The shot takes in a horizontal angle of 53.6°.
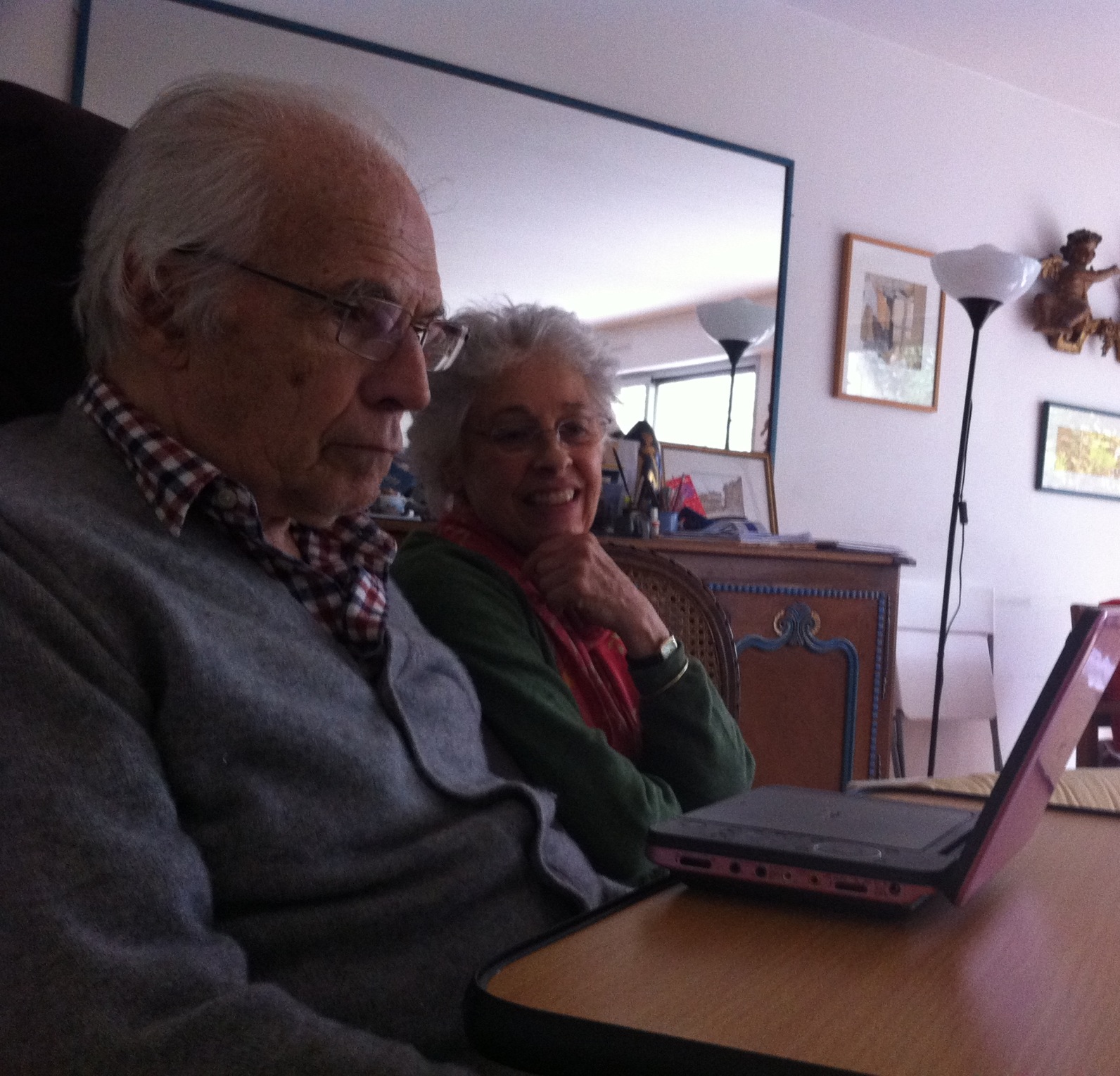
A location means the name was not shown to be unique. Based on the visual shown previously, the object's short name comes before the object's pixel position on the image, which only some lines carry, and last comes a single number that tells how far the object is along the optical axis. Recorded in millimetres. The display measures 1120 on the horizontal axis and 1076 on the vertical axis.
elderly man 636
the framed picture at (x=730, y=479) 3098
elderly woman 1159
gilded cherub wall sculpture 3998
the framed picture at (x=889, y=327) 3525
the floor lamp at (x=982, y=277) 3123
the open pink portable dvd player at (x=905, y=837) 685
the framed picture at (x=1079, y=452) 4102
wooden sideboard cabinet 2635
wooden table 515
